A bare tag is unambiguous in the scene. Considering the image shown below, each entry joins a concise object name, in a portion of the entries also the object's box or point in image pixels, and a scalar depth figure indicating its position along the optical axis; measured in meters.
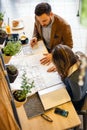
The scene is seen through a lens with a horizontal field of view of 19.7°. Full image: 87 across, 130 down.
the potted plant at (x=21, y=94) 1.60
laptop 1.76
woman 1.80
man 2.25
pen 1.67
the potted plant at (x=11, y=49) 1.87
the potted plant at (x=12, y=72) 1.75
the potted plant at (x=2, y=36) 2.07
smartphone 1.70
